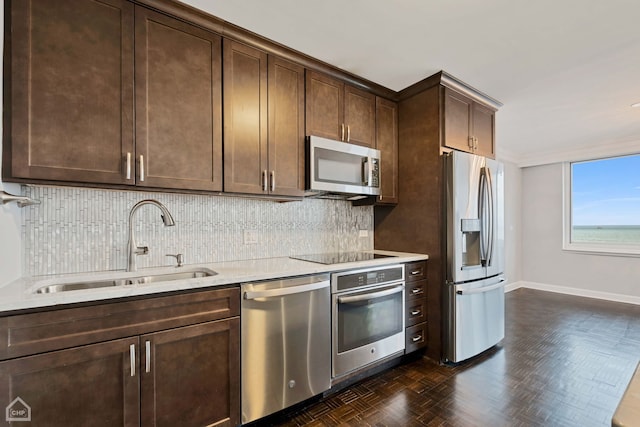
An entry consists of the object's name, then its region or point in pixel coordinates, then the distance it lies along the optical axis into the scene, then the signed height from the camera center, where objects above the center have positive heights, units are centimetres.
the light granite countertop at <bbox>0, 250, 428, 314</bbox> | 119 -36
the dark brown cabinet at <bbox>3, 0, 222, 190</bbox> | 140 +66
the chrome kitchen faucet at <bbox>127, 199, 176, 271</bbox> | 178 -14
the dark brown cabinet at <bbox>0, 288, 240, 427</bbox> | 116 -69
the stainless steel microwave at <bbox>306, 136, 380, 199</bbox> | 233 +41
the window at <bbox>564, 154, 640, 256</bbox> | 464 +14
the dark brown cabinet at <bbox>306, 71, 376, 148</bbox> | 239 +93
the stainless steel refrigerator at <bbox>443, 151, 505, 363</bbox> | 255 -42
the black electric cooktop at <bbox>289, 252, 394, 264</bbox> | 232 -38
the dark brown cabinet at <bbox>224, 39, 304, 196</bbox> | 199 +68
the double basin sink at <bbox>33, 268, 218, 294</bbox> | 153 -39
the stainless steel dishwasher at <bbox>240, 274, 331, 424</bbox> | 168 -81
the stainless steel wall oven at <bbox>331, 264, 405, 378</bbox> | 209 -80
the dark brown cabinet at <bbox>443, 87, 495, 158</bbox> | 269 +90
